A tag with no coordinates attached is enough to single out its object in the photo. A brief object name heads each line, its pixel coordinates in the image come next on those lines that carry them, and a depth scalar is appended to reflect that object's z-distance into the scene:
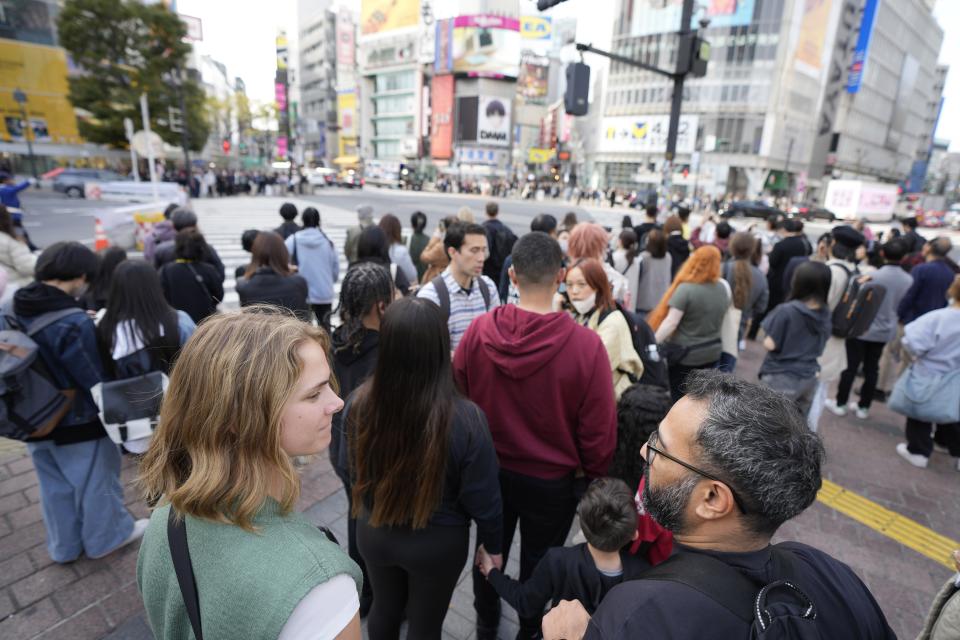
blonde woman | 0.98
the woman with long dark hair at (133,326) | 2.78
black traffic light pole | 8.83
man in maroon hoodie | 2.25
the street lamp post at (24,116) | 31.91
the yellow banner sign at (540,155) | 69.25
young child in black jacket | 1.76
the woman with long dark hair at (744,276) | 5.89
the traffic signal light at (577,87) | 9.45
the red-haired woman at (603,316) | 3.04
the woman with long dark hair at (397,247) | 5.89
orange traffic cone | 10.64
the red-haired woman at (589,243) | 4.03
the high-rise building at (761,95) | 54.62
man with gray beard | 0.98
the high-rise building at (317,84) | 88.75
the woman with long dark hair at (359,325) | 2.61
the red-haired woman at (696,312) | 4.11
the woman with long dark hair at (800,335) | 3.90
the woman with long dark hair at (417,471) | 1.82
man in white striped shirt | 3.65
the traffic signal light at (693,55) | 9.20
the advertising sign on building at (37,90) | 36.22
